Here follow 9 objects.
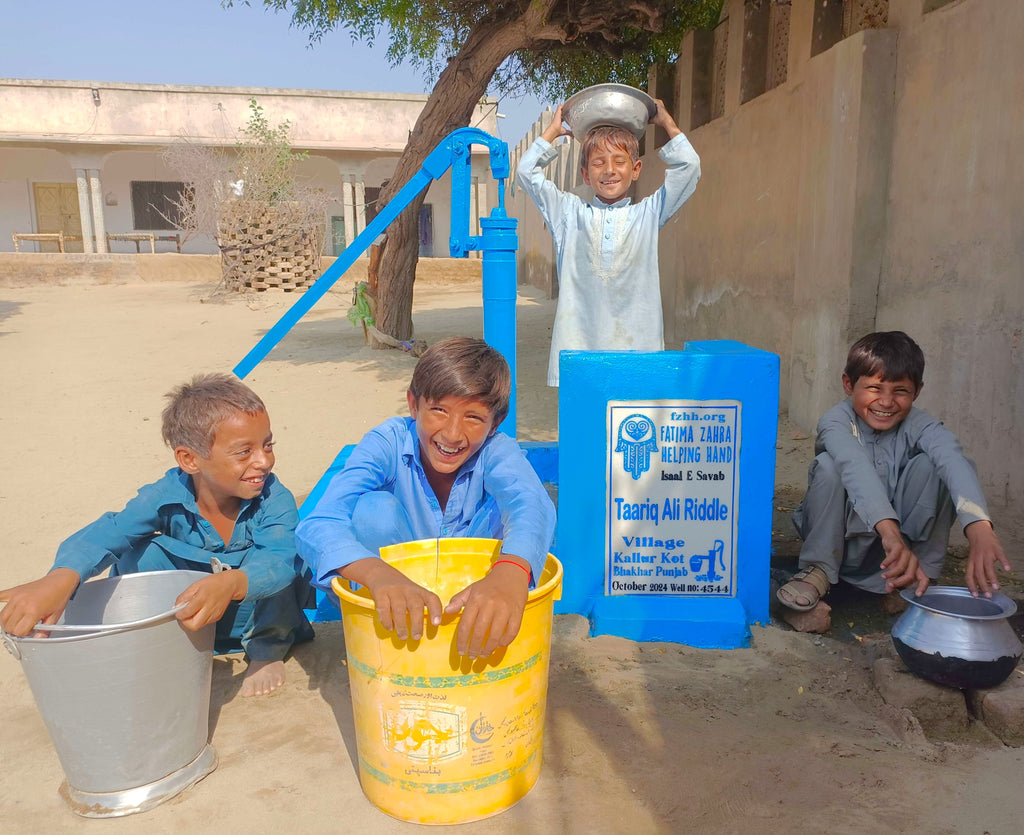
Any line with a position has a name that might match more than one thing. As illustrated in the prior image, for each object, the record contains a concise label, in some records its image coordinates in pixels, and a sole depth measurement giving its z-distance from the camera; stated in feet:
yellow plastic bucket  5.02
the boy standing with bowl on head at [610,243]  9.47
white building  58.13
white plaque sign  8.12
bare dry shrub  46.24
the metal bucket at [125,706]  5.38
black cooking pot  6.47
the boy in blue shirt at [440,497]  4.87
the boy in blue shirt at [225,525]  6.79
